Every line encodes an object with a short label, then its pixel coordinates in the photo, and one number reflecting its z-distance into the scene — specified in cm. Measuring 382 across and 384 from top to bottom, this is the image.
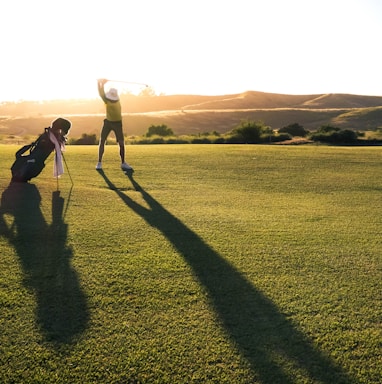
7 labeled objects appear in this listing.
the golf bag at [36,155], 744
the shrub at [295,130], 3520
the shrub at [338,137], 2203
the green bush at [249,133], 2431
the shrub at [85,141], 2331
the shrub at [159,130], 3635
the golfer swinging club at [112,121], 925
